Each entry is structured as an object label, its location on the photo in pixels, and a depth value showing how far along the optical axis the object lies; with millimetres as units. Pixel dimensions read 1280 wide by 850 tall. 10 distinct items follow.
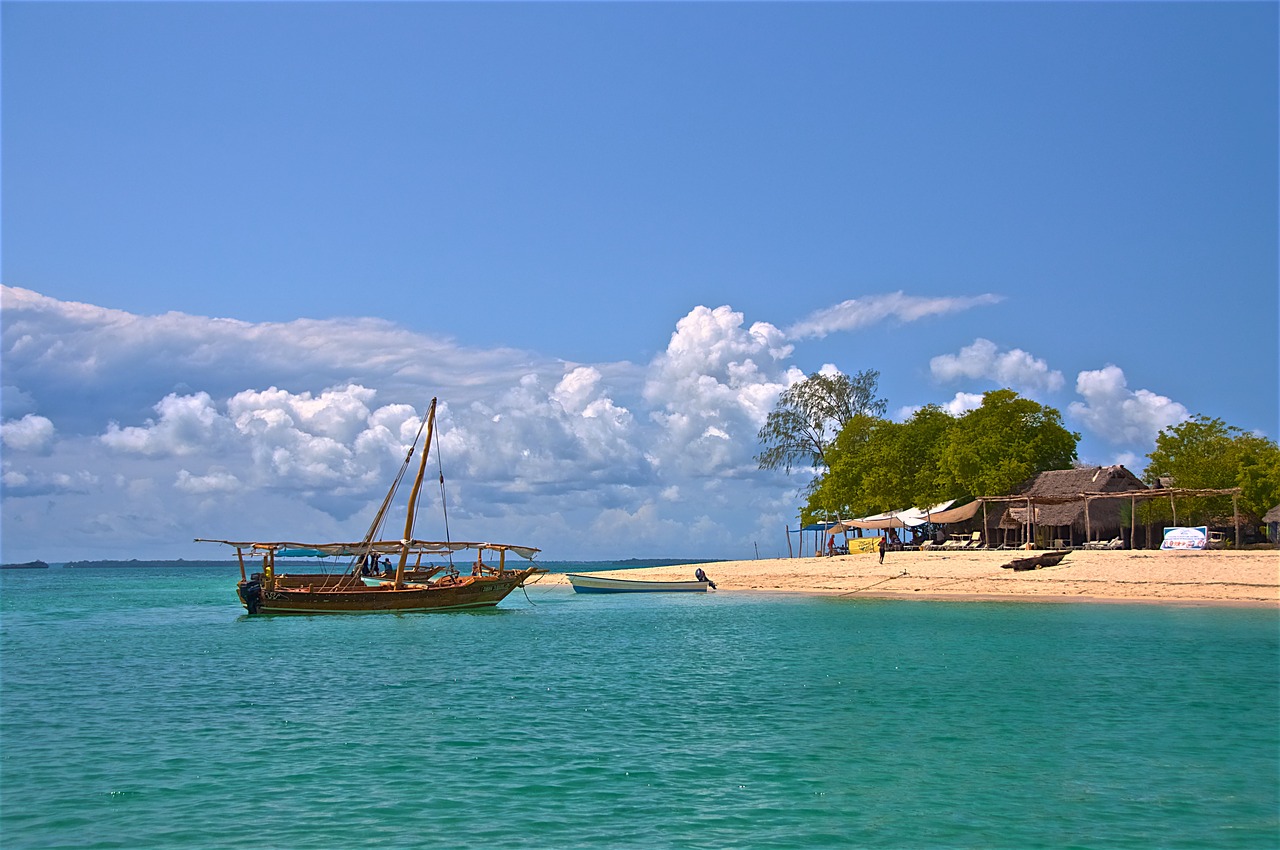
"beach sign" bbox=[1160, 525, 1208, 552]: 48500
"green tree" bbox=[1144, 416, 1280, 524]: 56000
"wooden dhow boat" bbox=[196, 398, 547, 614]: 43625
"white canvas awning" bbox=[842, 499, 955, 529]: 61819
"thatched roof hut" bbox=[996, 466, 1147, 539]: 58125
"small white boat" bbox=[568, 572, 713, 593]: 62906
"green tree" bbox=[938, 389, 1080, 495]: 61750
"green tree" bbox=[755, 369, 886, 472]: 75750
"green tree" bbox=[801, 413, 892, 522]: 68750
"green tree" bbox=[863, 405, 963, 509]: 66188
